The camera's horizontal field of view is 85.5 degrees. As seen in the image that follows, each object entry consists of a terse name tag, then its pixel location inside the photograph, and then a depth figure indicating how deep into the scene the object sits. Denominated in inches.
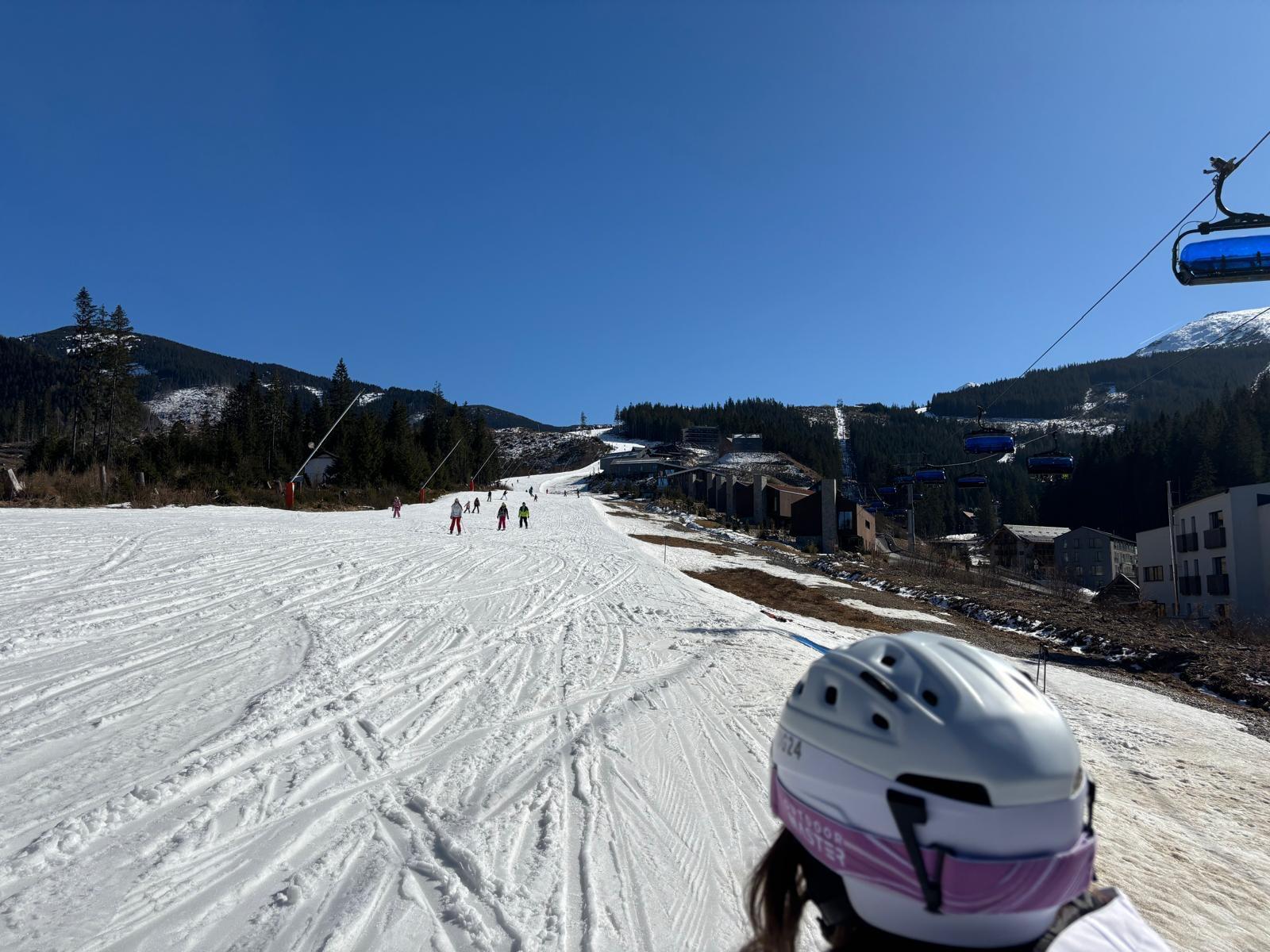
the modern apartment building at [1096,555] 3117.6
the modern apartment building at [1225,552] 1547.7
